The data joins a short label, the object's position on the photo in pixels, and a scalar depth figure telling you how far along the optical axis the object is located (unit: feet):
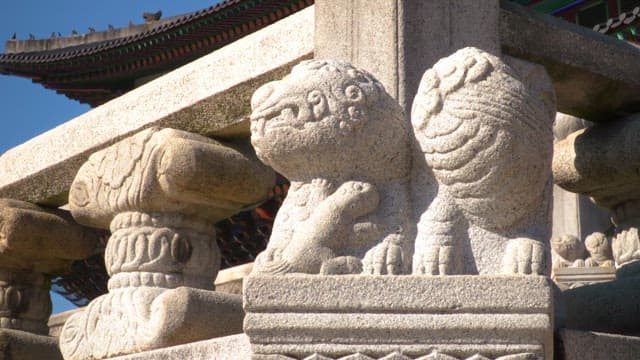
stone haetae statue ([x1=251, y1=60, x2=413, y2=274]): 23.20
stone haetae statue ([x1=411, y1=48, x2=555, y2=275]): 22.83
